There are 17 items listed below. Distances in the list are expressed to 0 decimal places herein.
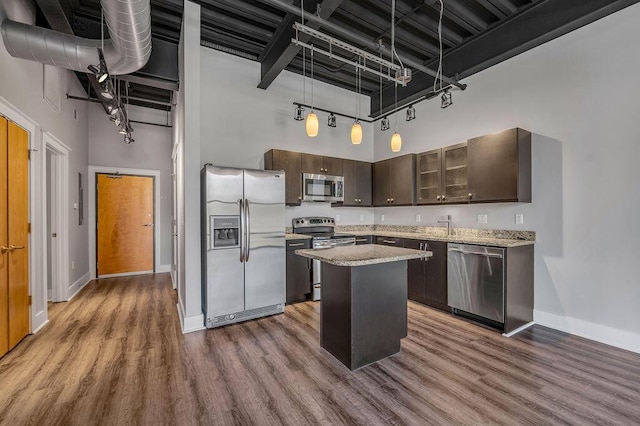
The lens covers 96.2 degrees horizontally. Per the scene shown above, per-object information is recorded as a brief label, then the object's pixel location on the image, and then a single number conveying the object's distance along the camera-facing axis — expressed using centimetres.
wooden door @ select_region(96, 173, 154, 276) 586
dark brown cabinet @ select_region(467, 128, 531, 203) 330
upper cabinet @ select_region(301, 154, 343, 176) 460
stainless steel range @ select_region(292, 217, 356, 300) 427
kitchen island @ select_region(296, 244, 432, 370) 236
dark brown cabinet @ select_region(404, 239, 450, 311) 373
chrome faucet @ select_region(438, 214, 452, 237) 428
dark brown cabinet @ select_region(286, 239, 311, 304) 407
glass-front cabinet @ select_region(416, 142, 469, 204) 395
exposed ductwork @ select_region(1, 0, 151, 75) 229
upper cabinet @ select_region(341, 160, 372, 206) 506
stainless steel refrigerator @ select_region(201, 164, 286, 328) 330
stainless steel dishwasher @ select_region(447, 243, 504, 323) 313
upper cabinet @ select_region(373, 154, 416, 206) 462
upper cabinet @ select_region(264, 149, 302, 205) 431
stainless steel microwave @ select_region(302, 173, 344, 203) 454
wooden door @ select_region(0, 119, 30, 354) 261
